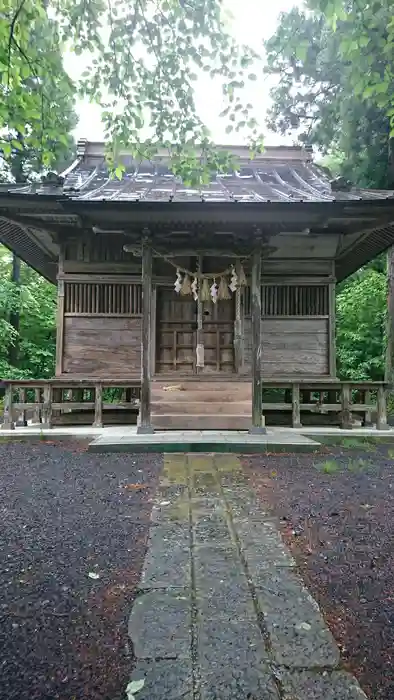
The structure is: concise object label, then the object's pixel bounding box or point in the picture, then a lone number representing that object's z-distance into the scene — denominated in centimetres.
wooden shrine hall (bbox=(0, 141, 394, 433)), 678
